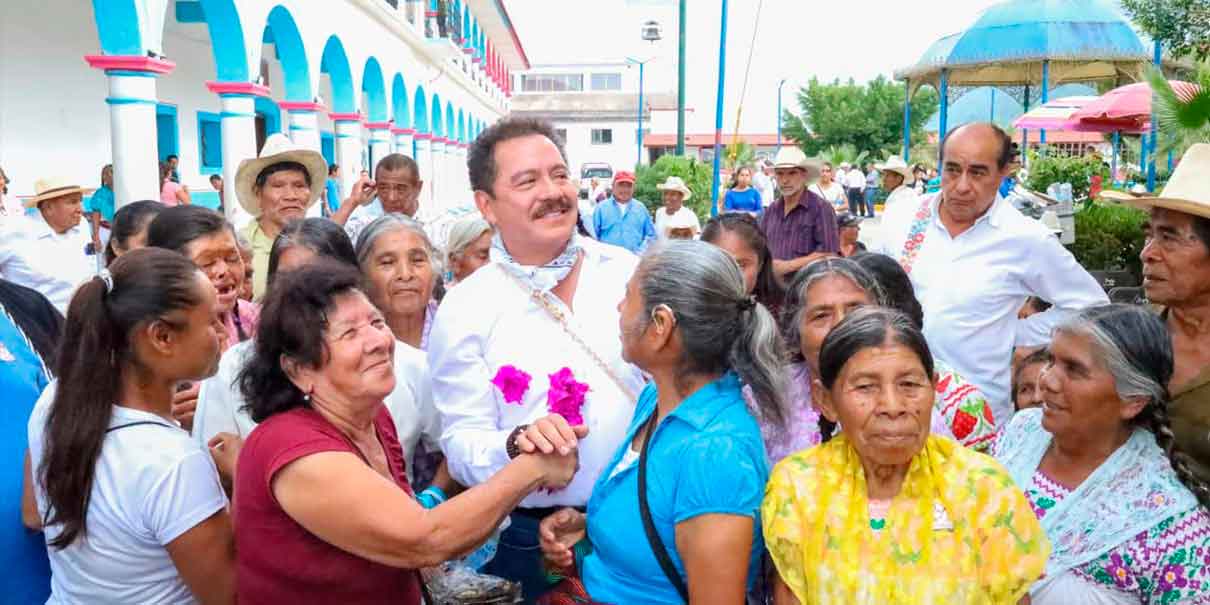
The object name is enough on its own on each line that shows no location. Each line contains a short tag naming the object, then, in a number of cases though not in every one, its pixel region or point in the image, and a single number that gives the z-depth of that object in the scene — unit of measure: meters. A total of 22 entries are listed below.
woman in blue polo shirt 1.78
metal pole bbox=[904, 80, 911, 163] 21.68
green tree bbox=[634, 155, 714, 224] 17.39
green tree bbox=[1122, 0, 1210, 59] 9.96
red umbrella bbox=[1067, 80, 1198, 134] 11.92
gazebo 14.80
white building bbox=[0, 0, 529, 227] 8.39
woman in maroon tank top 1.75
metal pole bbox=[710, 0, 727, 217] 13.51
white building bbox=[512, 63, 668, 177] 47.12
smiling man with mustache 2.34
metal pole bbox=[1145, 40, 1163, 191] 12.30
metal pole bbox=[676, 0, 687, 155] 15.80
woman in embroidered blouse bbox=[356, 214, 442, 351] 3.17
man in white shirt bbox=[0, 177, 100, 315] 5.63
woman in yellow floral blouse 1.82
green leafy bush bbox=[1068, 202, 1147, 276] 8.53
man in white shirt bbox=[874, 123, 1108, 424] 3.50
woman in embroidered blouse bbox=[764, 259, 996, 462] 2.43
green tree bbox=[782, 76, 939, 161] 50.53
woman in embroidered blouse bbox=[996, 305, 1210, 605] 2.12
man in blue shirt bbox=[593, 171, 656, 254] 9.58
